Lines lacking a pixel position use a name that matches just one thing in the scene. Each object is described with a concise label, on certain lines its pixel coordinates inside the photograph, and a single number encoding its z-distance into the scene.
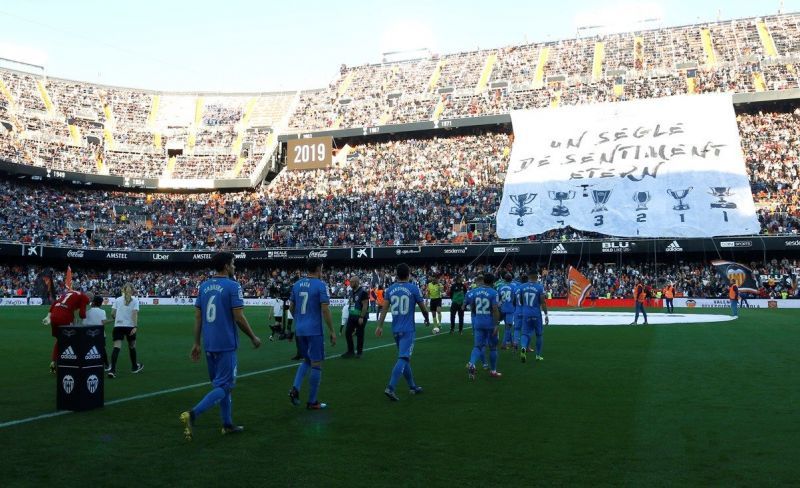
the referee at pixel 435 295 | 24.94
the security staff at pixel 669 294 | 35.38
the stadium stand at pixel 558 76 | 57.50
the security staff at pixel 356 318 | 16.73
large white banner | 45.22
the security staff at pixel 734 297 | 31.77
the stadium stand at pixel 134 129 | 63.56
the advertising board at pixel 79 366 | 9.52
